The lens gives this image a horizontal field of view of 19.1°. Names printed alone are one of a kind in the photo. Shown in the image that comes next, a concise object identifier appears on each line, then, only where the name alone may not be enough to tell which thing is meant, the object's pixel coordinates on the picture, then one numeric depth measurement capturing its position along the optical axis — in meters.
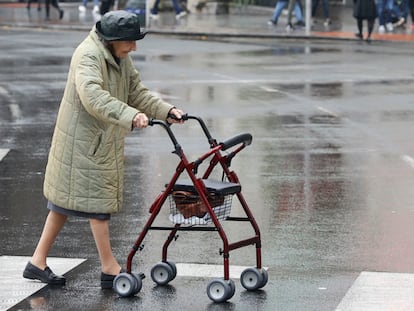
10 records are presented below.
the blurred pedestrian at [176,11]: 36.97
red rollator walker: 7.50
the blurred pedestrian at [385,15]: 31.58
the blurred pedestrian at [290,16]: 32.62
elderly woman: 7.75
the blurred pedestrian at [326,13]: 34.19
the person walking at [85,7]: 38.60
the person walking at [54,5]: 38.56
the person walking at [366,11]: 28.69
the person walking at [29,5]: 42.36
